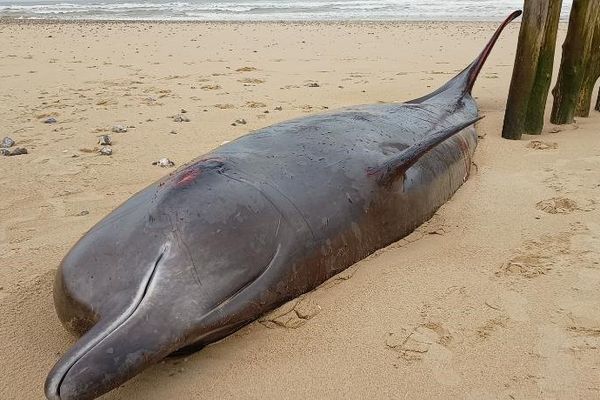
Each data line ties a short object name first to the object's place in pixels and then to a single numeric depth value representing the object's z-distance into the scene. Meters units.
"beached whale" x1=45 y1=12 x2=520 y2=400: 1.78
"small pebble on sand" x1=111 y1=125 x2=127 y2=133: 4.96
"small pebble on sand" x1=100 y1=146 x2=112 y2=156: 4.36
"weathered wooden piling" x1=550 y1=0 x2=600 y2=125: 4.68
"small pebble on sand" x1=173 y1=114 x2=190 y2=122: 5.31
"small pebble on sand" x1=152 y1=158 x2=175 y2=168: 4.13
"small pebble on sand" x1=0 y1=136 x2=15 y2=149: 4.51
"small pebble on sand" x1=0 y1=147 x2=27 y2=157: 4.32
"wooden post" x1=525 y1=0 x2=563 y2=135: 4.28
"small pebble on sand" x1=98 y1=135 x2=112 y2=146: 4.59
